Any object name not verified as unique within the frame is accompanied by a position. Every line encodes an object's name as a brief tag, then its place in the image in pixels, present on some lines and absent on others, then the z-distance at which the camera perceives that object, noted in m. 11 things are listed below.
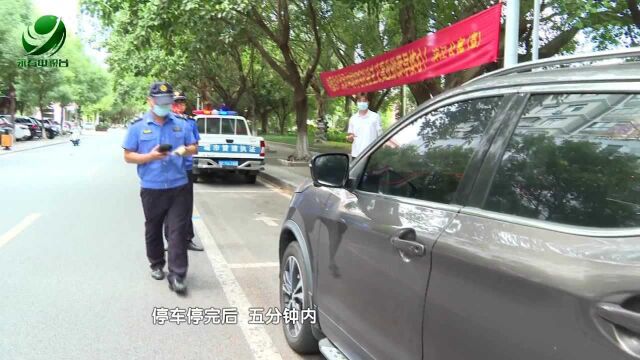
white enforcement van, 14.58
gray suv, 1.67
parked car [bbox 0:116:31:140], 34.66
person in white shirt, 9.93
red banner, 9.00
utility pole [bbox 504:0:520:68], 7.05
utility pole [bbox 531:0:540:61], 6.75
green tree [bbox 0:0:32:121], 30.03
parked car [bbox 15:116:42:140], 40.19
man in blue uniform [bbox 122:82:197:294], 5.20
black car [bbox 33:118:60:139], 45.78
